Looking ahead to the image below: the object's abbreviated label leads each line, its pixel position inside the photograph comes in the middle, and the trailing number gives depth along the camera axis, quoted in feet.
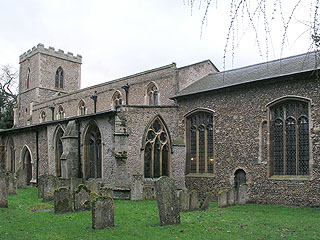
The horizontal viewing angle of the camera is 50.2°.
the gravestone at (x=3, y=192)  40.22
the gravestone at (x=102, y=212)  29.37
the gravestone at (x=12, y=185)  56.70
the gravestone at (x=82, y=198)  37.87
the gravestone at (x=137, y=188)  49.97
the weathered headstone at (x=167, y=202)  31.04
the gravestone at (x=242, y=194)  47.05
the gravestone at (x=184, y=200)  38.93
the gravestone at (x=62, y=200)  36.88
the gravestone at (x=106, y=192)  44.30
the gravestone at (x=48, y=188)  47.85
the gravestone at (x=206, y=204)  40.47
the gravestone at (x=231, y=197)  45.03
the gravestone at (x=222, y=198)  43.75
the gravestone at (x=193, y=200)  39.55
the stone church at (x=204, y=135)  45.80
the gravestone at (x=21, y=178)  69.82
